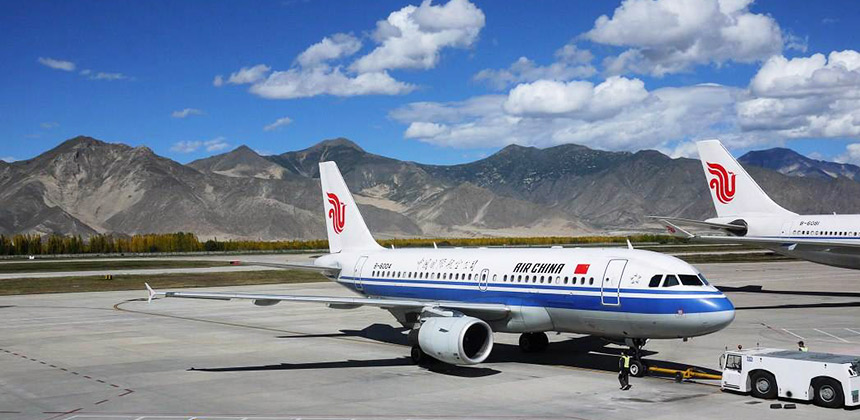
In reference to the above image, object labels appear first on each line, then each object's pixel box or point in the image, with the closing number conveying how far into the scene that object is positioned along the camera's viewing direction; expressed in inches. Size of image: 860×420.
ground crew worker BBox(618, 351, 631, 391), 890.1
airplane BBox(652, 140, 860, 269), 1876.2
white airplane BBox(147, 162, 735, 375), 934.4
